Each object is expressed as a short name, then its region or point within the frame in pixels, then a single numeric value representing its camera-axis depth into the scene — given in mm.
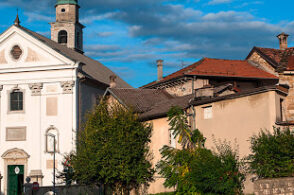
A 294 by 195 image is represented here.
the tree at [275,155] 20516
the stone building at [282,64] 24188
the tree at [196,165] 21844
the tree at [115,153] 29500
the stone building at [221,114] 22594
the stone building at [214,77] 38031
